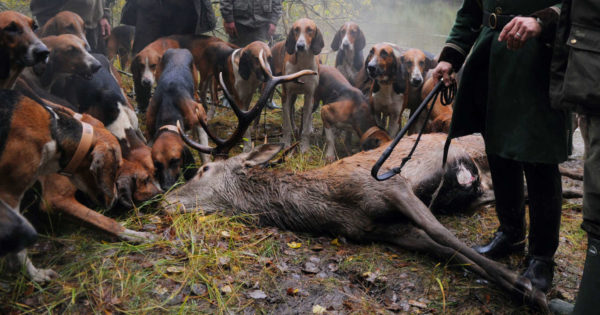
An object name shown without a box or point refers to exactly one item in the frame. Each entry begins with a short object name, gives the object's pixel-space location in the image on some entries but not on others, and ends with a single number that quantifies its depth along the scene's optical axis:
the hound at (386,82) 6.49
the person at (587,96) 2.08
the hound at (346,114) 6.02
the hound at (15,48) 4.08
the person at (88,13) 7.95
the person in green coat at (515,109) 2.68
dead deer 3.46
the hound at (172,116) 4.77
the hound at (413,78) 6.55
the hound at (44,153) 2.96
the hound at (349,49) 9.17
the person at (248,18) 7.92
